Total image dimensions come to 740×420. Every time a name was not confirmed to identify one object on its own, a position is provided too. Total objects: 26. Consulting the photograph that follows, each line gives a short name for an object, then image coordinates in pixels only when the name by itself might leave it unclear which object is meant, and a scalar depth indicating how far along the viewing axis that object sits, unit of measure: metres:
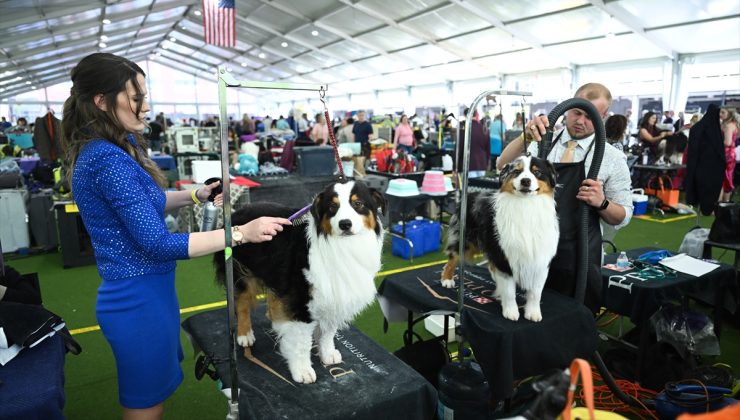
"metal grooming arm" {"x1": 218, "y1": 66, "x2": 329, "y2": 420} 1.31
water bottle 3.30
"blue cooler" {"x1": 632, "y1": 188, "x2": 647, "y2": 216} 7.53
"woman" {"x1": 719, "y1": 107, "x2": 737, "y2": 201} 6.74
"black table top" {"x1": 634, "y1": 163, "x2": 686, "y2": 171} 8.51
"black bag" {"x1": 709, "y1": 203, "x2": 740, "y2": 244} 3.75
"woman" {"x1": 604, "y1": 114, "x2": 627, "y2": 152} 5.20
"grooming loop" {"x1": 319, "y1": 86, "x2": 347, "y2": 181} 1.53
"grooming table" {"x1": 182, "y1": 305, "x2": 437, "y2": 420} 1.58
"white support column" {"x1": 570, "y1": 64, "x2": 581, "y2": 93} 17.41
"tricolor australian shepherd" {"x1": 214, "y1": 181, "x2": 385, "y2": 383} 1.66
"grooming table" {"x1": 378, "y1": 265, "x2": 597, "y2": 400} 2.02
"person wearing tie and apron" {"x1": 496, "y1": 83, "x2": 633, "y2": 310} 2.30
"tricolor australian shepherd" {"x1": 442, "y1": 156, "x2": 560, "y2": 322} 2.07
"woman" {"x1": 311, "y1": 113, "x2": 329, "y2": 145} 11.60
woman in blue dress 1.45
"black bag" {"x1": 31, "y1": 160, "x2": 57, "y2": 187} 8.05
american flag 11.09
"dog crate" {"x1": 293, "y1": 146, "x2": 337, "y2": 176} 7.26
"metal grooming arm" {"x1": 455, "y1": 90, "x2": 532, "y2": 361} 1.99
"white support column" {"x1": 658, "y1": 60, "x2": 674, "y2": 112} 15.03
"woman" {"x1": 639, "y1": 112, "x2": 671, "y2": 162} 9.77
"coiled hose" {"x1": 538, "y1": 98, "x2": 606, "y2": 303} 2.17
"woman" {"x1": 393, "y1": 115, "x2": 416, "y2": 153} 11.01
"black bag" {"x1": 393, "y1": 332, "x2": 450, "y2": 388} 2.77
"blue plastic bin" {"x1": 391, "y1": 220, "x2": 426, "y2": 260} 6.02
